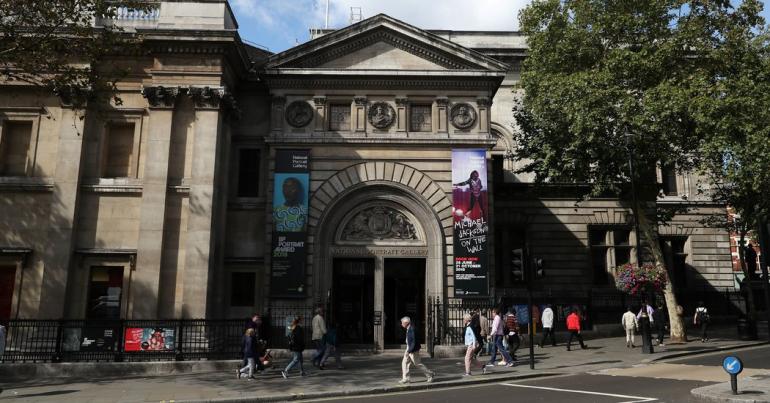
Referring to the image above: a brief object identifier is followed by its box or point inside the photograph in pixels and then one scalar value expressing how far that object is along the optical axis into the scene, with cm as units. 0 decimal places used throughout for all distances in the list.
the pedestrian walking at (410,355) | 1480
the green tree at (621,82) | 2244
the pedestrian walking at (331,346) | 1816
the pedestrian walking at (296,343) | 1642
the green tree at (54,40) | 1573
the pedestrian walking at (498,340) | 1803
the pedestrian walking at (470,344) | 1609
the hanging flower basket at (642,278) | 2173
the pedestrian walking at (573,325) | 2220
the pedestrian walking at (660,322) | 2286
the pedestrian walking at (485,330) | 2057
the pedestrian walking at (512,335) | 1969
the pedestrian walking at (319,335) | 1798
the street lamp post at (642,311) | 2053
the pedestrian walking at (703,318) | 2434
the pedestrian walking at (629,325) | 2253
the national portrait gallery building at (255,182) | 2111
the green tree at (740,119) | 2092
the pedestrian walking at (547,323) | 2345
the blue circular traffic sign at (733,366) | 1149
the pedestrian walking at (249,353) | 1608
